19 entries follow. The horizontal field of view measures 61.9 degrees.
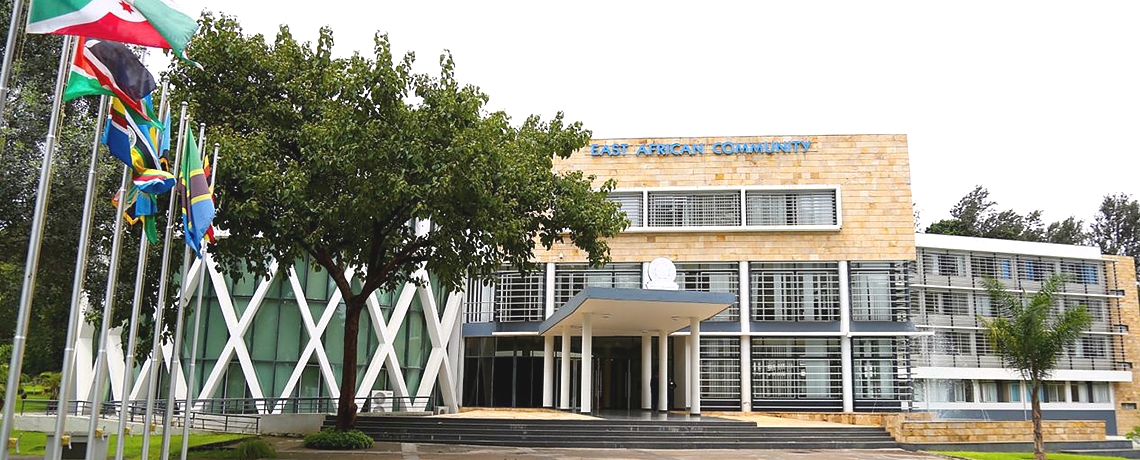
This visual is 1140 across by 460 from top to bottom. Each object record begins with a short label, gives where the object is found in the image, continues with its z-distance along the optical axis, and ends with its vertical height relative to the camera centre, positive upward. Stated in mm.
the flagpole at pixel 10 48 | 7148 +2475
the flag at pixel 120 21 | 7523 +3028
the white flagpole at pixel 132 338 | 10883 +522
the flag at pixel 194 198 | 11828 +2304
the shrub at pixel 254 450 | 15828 -1101
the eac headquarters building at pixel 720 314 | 29594 +2689
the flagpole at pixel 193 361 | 13521 +326
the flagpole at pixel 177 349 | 12177 +488
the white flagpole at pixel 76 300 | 8289 +750
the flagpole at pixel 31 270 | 7266 +880
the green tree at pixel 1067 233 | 57781 +9754
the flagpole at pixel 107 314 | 9555 +685
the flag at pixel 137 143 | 9422 +2411
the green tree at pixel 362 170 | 15703 +3659
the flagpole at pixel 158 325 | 11961 +733
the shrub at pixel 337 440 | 18250 -1051
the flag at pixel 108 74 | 8508 +2847
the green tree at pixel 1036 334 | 21172 +1325
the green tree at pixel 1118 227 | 58594 +10334
